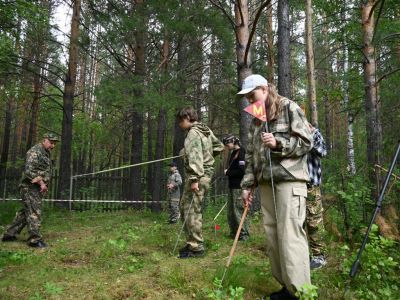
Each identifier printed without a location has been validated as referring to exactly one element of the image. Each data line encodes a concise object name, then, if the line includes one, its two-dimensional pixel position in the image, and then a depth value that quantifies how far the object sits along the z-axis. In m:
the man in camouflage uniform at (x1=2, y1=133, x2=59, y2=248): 6.49
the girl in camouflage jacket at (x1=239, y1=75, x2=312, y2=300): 3.08
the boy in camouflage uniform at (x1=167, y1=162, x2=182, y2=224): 10.27
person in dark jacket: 6.28
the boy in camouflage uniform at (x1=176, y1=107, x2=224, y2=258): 5.09
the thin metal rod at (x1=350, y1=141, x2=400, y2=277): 3.40
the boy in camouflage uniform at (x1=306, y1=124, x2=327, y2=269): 4.29
